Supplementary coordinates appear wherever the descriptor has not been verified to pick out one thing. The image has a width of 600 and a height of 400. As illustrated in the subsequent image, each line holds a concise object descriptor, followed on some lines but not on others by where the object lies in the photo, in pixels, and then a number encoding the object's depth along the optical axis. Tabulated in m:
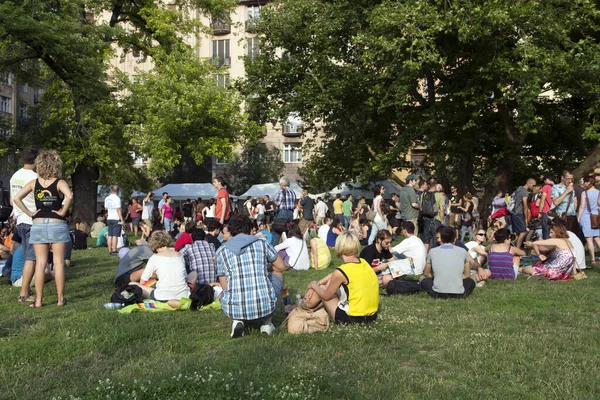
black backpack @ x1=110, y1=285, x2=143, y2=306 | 8.86
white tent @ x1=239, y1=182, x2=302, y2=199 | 40.06
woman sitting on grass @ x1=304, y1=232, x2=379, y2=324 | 7.23
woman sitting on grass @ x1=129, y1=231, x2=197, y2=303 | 8.66
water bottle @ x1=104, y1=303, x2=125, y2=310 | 8.81
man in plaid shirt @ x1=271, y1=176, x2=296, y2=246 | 18.59
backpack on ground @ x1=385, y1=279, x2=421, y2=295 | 9.90
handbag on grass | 7.01
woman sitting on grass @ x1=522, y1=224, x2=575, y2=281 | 11.58
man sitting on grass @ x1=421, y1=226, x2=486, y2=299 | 9.33
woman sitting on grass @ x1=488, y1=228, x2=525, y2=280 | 11.62
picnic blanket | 8.52
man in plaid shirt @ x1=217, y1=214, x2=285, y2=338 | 6.92
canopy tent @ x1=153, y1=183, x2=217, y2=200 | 43.39
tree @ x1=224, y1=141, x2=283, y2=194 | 55.41
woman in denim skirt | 8.64
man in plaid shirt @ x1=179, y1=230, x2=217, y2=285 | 10.02
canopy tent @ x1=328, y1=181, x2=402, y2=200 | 35.66
